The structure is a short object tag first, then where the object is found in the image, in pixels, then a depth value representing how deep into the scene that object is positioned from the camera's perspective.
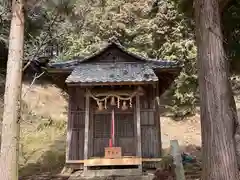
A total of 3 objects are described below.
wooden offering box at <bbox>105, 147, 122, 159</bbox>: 8.45
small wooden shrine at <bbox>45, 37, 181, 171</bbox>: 8.51
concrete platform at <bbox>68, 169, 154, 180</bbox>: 7.90
